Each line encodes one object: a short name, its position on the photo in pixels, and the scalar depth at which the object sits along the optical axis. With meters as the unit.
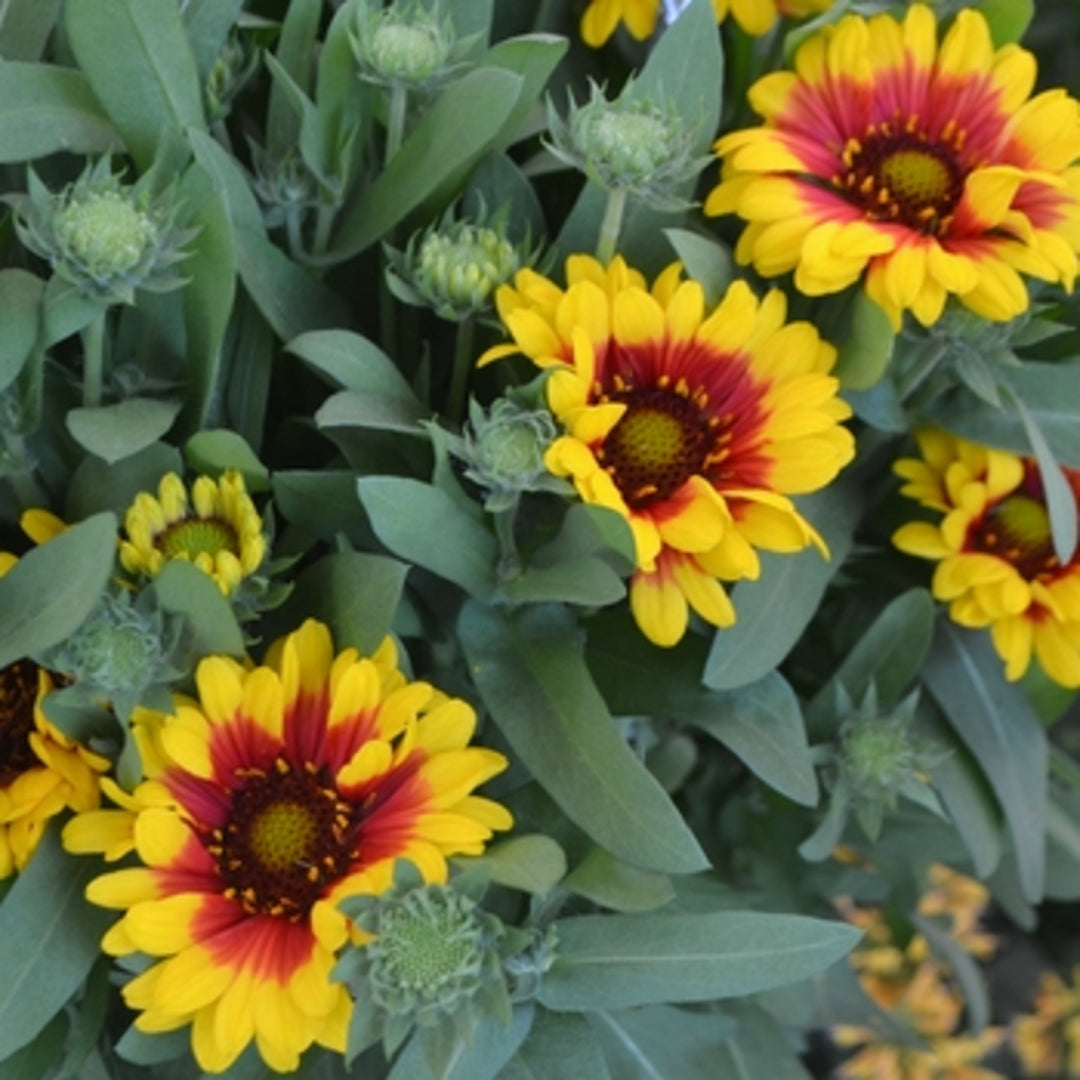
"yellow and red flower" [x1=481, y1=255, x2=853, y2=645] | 0.56
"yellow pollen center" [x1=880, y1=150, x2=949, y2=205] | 0.61
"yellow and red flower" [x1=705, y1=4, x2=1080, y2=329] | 0.58
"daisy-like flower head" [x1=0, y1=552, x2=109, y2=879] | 0.57
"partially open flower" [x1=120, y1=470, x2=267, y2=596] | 0.56
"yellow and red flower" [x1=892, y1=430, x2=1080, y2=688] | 0.63
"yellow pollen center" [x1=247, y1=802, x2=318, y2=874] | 0.57
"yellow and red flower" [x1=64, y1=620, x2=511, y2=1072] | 0.55
